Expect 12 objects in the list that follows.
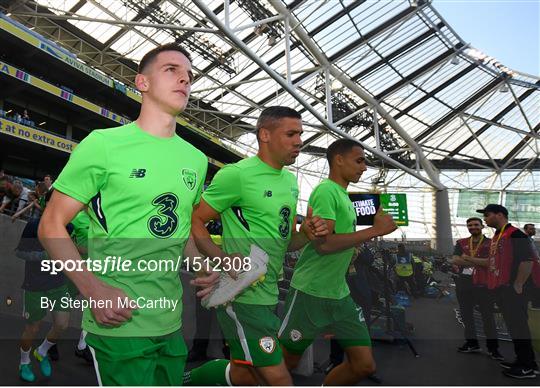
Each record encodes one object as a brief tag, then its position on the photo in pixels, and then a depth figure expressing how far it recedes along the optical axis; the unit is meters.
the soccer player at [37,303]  3.83
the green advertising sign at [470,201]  32.97
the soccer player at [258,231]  2.22
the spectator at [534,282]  4.92
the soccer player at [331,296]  2.64
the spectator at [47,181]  6.50
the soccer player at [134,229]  1.41
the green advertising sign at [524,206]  32.75
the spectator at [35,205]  6.67
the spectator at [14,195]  9.46
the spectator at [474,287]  5.40
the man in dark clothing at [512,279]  4.55
